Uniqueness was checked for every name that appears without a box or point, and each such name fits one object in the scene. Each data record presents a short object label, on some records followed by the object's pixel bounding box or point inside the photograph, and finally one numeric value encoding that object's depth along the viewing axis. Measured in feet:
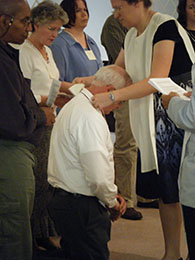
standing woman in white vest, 13.03
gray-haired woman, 15.64
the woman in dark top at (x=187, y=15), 14.65
